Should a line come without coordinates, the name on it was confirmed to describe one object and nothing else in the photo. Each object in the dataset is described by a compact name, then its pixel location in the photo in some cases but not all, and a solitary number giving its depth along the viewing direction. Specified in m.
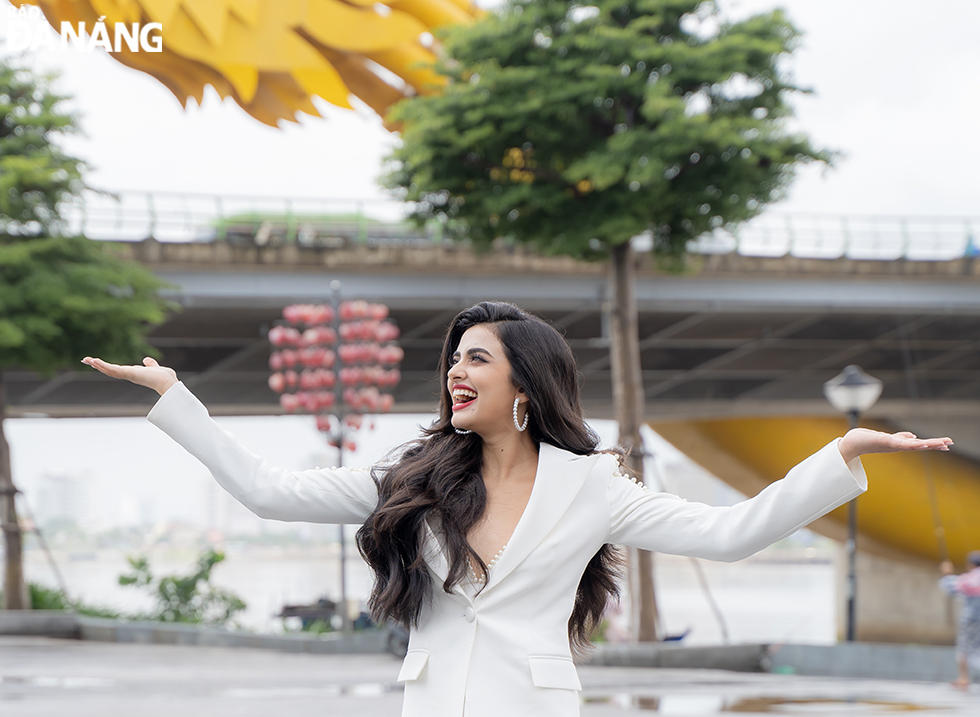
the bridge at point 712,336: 22.84
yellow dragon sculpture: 22.69
